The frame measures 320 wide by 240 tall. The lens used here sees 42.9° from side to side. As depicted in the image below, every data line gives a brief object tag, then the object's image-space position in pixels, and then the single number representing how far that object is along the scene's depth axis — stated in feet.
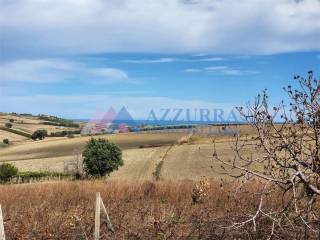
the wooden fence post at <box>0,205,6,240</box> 22.67
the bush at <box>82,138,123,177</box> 170.42
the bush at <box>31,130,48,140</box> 317.24
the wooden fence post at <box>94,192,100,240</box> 26.37
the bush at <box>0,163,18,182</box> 156.34
